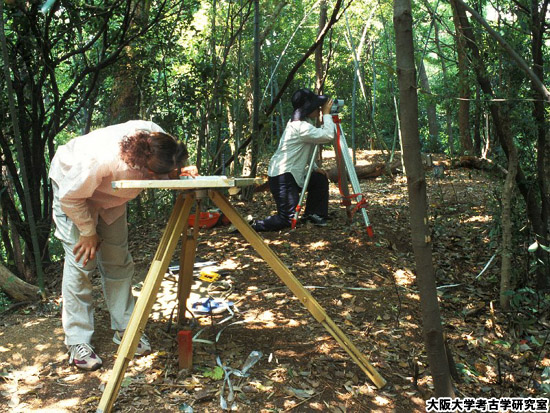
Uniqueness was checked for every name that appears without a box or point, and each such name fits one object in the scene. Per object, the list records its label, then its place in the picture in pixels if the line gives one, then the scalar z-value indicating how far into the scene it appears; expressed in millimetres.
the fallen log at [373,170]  10367
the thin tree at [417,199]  2229
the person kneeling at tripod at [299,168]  5293
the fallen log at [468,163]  8839
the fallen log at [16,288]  4320
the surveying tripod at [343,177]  5148
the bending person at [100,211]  2627
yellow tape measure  4254
